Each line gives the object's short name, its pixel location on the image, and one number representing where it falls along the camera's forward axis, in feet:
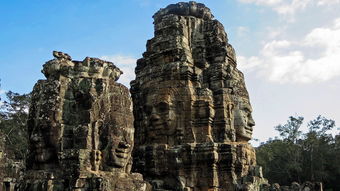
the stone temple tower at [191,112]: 43.42
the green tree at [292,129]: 116.47
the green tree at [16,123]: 95.35
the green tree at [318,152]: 103.14
